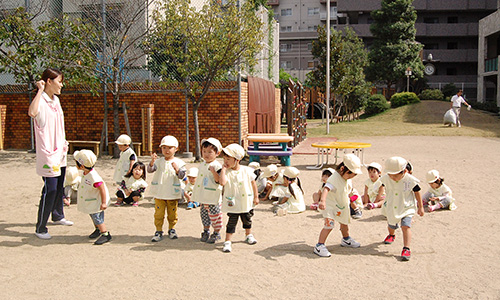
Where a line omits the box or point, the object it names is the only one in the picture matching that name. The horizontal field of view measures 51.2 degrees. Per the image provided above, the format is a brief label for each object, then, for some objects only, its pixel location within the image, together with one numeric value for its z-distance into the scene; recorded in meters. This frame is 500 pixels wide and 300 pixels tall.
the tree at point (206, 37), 12.31
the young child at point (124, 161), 7.93
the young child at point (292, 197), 7.47
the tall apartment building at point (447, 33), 47.50
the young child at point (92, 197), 5.93
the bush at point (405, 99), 33.00
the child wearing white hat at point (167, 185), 6.00
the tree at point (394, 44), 40.06
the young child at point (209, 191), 5.77
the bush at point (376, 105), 32.44
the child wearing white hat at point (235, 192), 5.67
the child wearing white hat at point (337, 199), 5.41
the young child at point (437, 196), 7.53
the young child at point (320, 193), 5.86
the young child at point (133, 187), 8.08
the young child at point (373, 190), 7.70
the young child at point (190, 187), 7.85
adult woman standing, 6.11
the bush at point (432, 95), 34.94
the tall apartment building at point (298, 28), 59.44
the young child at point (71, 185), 8.05
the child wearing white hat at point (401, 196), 5.42
